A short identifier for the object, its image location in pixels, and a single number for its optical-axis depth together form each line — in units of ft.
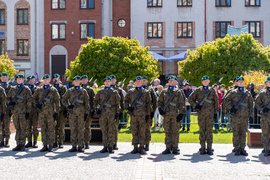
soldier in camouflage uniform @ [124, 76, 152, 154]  35.76
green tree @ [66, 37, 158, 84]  91.20
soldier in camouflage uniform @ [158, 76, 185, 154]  35.24
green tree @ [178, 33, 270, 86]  92.73
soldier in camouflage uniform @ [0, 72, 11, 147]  39.42
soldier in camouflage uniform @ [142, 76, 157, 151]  37.32
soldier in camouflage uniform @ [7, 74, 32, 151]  37.37
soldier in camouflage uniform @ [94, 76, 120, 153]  36.06
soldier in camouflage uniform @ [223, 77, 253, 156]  34.63
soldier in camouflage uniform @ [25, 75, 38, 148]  38.81
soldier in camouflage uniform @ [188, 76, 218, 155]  35.17
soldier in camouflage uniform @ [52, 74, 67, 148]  38.81
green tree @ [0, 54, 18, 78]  102.79
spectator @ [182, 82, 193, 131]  53.28
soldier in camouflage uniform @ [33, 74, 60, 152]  36.58
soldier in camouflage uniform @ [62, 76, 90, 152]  36.24
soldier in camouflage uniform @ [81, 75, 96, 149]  37.93
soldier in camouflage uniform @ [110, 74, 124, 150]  36.99
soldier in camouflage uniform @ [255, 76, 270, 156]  34.70
